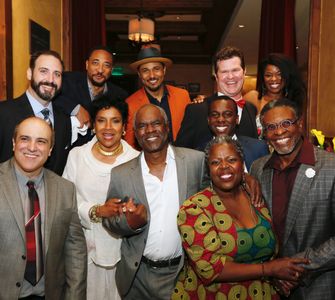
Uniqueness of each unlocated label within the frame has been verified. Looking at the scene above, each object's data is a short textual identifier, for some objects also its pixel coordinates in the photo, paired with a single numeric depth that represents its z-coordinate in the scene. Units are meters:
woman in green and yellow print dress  1.85
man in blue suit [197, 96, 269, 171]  2.51
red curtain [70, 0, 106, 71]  5.01
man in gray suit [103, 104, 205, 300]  2.26
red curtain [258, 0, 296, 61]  4.87
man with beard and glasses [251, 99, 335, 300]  1.96
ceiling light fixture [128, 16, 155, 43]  7.29
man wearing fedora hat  3.47
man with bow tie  2.79
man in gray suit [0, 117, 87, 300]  1.94
